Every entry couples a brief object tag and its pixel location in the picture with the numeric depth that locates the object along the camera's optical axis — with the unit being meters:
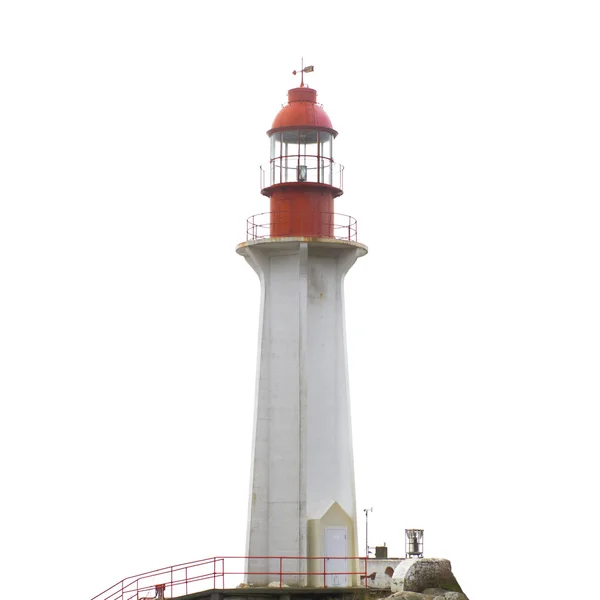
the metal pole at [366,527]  45.66
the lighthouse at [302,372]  43.28
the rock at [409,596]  40.19
